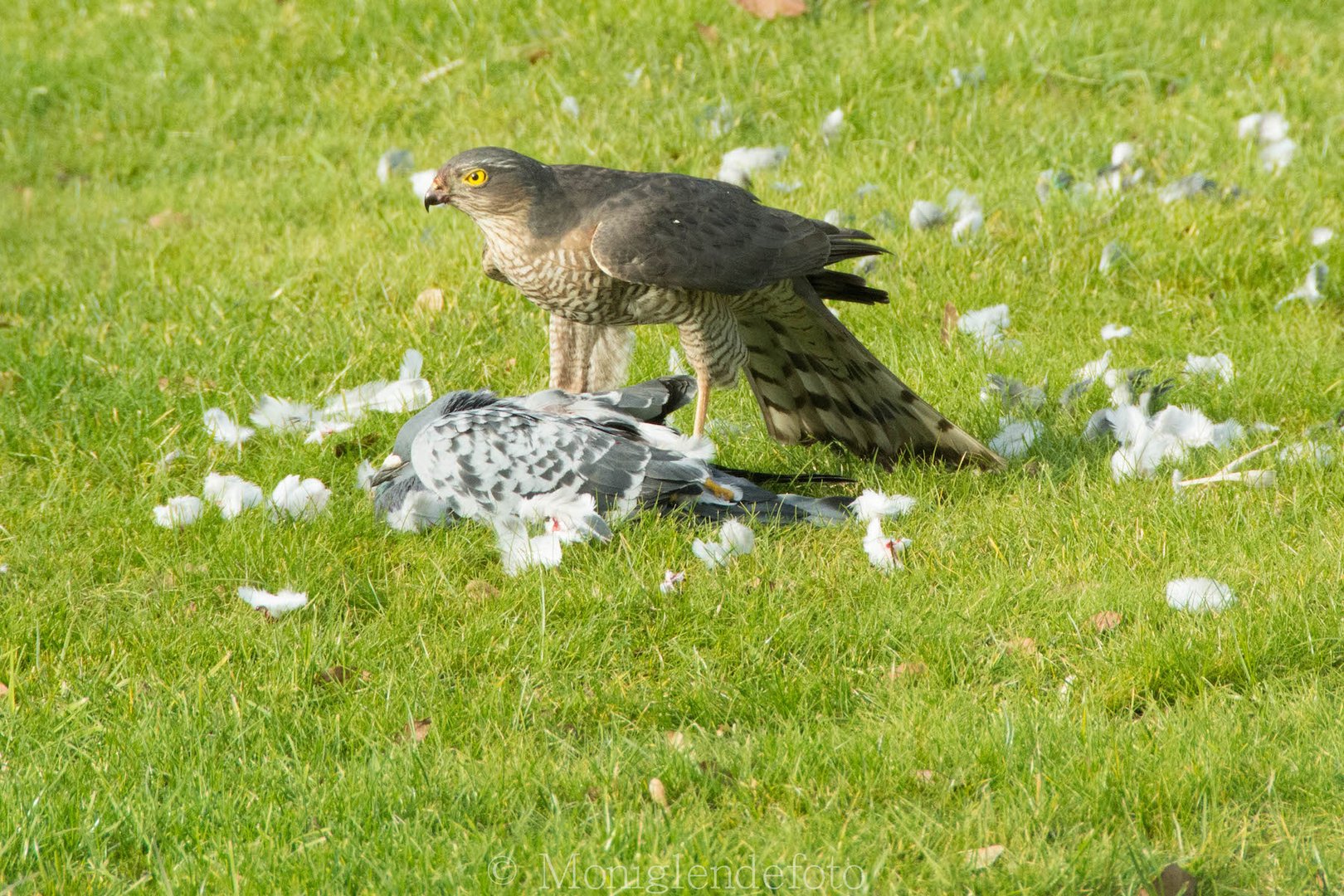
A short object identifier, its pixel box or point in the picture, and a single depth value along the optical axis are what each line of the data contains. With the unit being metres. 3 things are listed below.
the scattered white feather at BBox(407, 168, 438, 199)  14.08
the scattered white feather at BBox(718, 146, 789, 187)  13.91
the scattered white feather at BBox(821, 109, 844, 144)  14.60
